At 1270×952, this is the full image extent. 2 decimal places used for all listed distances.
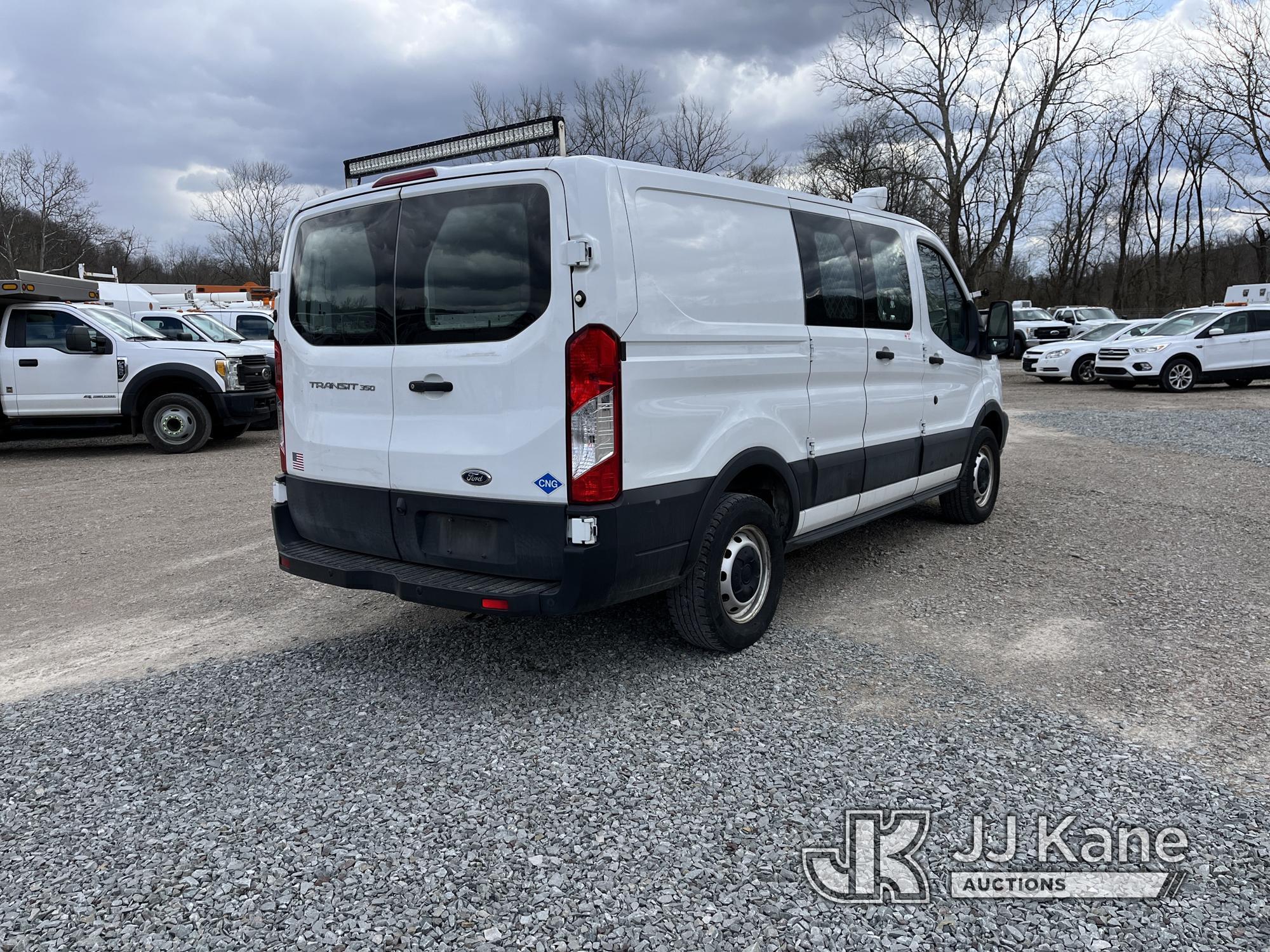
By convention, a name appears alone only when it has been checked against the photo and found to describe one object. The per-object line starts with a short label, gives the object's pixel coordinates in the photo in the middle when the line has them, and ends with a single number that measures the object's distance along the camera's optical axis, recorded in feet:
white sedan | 68.39
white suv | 62.03
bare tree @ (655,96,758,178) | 85.87
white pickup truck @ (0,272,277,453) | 38.06
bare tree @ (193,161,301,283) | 156.35
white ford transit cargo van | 11.60
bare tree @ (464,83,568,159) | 84.89
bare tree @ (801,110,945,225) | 112.88
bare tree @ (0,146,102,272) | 136.98
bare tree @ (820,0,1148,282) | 110.01
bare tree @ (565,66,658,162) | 83.71
